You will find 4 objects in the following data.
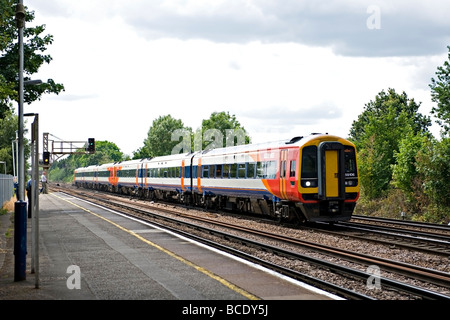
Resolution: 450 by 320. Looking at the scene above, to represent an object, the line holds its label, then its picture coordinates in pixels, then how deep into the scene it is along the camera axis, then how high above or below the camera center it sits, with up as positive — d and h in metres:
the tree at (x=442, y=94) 31.33 +4.73
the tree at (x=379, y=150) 34.62 +1.65
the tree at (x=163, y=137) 92.44 +6.78
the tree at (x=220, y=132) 74.88 +6.16
